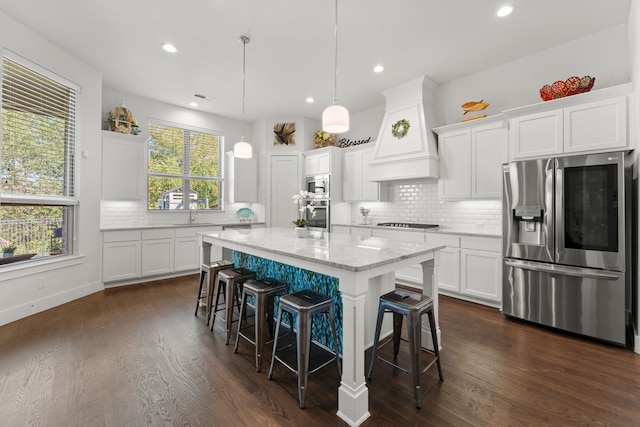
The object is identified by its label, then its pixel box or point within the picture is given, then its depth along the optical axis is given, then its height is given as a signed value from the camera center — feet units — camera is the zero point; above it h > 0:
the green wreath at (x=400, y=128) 14.46 +4.54
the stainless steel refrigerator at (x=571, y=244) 8.30 -0.87
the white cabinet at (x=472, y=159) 11.85 +2.54
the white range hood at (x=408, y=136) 13.76 +4.09
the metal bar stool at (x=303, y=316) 5.95 -2.19
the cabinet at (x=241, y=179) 19.15 +2.49
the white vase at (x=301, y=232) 9.69 -0.56
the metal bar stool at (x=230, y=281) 8.55 -2.06
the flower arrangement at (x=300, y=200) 9.70 +0.55
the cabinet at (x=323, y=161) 17.94 +3.57
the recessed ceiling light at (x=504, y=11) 8.95 +6.57
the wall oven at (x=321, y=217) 18.08 -0.08
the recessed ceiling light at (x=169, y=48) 11.14 +6.65
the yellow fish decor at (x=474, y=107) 12.42 +4.85
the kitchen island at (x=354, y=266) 5.45 -1.09
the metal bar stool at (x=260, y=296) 7.25 -2.16
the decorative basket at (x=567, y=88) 9.52 +4.40
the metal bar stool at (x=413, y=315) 5.85 -2.16
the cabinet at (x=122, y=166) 14.14 +2.52
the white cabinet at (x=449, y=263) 12.37 -2.06
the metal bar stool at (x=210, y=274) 9.92 -2.18
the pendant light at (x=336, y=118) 8.12 +2.81
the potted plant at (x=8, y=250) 10.06 -1.24
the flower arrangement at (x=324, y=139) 19.16 +5.16
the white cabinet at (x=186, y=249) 16.15 -1.96
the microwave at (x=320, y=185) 18.13 +1.99
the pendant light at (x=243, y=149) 11.57 +2.71
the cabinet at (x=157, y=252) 14.99 -1.97
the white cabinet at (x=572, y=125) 8.64 +2.99
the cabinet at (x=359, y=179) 16.76 +2.30
